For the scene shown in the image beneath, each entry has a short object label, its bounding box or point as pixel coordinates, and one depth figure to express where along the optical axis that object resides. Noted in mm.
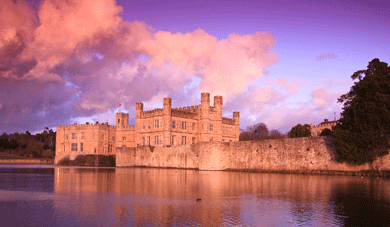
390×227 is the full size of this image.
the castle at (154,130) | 57188
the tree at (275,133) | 111731
